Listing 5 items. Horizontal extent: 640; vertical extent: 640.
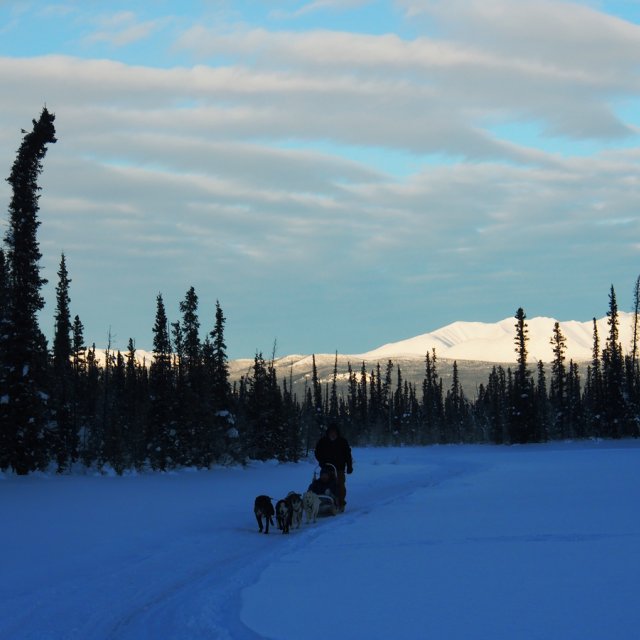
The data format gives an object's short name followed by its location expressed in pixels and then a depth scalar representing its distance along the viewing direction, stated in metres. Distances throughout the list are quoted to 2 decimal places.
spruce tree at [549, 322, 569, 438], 85.93
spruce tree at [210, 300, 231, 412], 44.50
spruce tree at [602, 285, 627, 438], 73.88
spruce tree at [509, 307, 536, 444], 77.12
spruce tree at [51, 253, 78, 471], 31.86
